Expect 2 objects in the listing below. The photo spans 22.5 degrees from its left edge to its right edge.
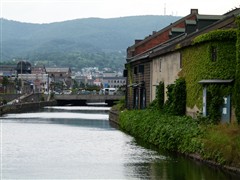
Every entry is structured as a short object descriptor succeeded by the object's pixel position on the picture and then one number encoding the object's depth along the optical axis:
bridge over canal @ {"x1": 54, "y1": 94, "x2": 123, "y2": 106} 145.38
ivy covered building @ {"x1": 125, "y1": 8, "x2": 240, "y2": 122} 39.03
